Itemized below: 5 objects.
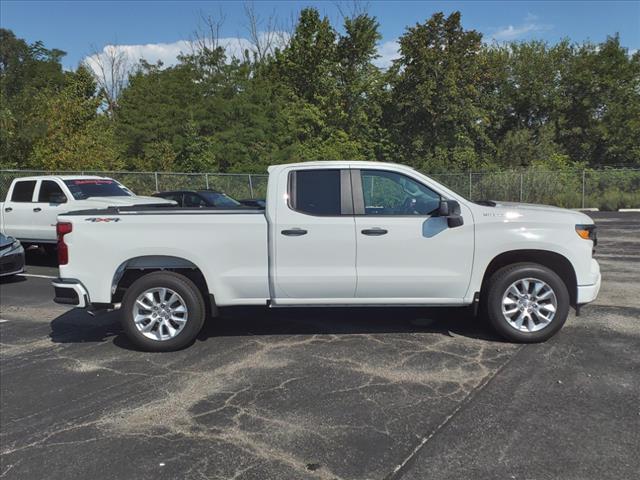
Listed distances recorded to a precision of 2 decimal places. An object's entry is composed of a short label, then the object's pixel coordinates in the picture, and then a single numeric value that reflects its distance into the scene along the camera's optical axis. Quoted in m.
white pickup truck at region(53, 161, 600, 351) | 5.50
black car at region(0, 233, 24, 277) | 9.93
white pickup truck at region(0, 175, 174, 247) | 11.35
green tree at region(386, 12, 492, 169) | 32.00
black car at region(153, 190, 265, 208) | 15.41
